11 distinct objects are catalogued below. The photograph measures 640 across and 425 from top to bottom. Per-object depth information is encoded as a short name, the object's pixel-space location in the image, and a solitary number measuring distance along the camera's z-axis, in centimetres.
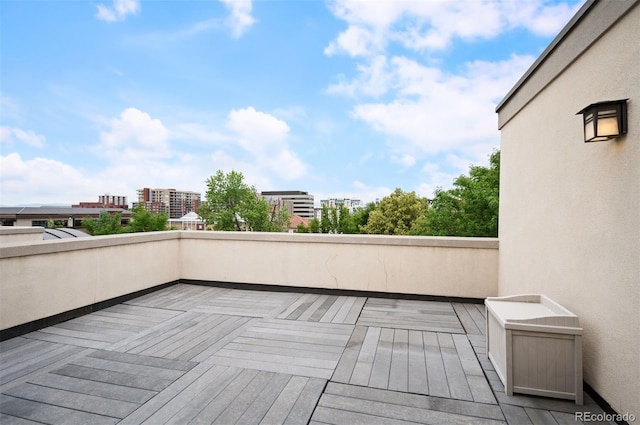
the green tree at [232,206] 3422
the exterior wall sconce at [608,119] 167
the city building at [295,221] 6392
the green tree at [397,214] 2625
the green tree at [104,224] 3644
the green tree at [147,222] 3369
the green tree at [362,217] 3903
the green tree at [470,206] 1269
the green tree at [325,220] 3731
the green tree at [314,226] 3963
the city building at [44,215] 4381
